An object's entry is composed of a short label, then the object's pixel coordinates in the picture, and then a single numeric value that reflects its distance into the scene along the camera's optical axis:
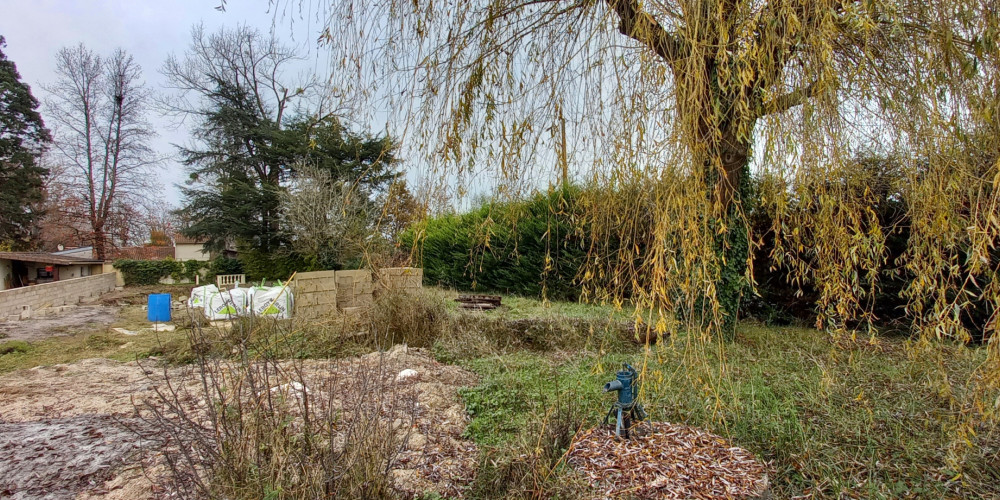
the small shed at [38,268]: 16.31
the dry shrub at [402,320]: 5.36
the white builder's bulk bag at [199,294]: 8.71
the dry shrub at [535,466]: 1.72
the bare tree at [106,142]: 17.73
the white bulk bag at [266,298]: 7.77
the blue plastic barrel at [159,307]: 9.64
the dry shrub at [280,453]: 1.63
